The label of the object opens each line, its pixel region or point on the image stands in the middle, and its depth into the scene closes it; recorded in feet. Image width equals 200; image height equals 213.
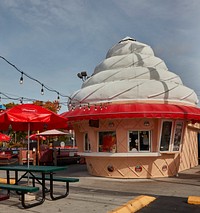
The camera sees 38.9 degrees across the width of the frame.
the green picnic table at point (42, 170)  23.89
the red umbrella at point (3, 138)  52.60
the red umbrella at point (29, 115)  25.32
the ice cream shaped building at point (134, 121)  38.60
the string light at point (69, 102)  31.48
